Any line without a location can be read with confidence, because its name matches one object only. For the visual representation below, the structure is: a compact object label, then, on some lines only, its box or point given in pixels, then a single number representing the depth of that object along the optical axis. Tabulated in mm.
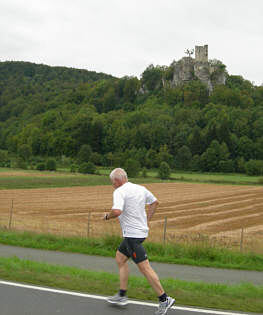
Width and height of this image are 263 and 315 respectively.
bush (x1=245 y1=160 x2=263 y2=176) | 103350
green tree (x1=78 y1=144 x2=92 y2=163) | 119875
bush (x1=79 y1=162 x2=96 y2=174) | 90500
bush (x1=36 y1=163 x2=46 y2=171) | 95938
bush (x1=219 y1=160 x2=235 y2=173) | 112312
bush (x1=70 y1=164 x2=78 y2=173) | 92331
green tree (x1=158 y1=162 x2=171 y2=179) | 88750
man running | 6012
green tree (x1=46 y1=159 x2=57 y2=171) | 95188
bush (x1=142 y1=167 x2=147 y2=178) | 90988
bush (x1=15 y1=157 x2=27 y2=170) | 100750
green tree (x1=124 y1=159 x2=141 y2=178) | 89688
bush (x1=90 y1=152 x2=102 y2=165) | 120188
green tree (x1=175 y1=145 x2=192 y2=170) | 118375
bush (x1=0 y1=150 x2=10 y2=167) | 107056
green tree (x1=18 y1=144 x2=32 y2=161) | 126338
